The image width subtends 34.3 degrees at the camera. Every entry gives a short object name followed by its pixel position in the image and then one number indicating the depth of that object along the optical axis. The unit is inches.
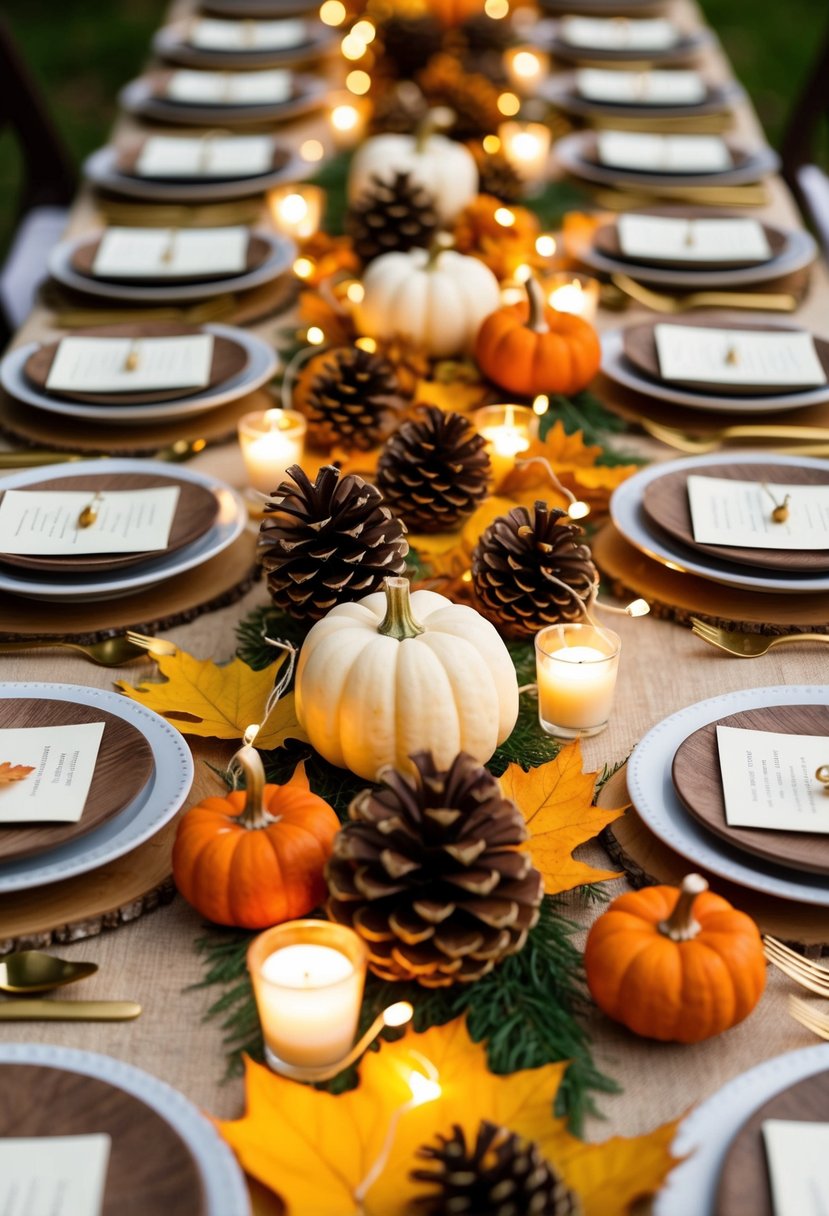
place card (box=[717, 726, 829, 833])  37.4
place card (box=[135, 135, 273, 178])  90.0
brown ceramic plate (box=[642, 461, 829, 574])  49.7
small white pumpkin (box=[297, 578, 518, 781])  39.3
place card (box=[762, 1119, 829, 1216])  27.3
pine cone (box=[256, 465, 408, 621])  45.7
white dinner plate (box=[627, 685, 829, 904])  36.1
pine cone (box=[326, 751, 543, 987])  32.2
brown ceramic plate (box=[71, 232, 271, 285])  75.5
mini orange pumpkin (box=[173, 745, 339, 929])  35.3
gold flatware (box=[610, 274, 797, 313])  73.8
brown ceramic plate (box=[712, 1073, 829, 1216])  27.3
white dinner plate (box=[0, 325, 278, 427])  62.4
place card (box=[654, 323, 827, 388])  63.7
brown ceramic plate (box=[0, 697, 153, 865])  36.9
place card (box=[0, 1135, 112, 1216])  27.1
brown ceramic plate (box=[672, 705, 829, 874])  36.2
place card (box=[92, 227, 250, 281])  75.7
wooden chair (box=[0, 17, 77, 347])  100.4
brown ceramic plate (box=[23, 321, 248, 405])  63.2
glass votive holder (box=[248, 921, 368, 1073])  30.6
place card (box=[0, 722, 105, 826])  38.0
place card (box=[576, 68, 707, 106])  102.3
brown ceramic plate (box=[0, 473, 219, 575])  50.0
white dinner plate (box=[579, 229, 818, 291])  75.9
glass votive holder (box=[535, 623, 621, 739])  42.3
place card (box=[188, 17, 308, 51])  115.1
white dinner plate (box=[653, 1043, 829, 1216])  27.8
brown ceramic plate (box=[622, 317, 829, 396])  63.6
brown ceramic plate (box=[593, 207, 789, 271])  77.1
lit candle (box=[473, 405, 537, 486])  58.4
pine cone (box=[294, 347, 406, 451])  59.4
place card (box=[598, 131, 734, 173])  90.4
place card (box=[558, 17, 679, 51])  115.0
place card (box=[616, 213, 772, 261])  77.5
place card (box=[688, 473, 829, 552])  50.9
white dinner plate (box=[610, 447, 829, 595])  49.6
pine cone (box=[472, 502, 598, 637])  46.0
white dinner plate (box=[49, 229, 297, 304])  74.3
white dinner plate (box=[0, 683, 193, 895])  36.4
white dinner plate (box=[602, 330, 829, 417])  62.9
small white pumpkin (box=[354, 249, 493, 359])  66.6
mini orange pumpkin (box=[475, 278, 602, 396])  63.6
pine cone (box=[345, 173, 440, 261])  74.2
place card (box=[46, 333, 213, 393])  63.4
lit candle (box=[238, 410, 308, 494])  55.9
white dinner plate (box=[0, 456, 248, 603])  49.8
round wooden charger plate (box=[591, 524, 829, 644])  49.4
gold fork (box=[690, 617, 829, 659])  48.5
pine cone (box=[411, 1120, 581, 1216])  26.1
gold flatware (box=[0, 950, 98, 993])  34.5
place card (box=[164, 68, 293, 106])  103.4
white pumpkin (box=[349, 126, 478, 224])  80.7
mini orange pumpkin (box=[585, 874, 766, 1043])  32.2
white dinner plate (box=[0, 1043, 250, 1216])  27.6
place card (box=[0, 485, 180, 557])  50.9
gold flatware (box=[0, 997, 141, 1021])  33.7
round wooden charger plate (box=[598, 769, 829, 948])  35.9
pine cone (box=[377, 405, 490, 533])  52.8
